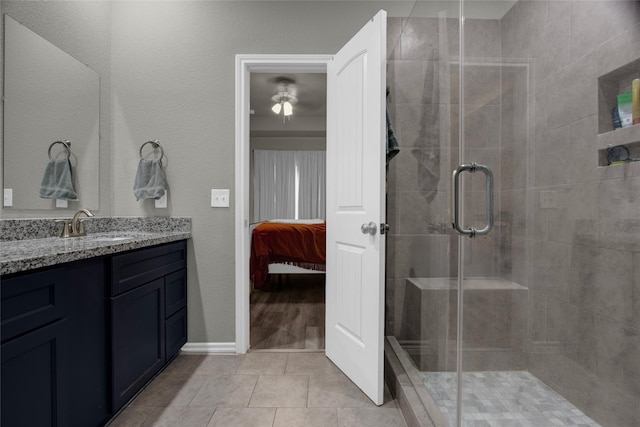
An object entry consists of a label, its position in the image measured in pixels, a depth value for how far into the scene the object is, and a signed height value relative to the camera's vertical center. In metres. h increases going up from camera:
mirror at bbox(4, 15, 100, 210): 1.58 +0.54
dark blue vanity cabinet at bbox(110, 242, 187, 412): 1.43 -0.54
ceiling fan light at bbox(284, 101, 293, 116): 4.57 +1.53
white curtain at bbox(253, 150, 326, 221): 6.54 +0.58
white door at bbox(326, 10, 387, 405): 1.60 +0.04
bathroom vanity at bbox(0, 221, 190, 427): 0.96 -0.45
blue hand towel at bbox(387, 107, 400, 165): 1.79 +0.40
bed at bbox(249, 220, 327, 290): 3.55 -0.38
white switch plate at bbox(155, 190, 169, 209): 2.18 +0.07
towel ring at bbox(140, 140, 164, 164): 2.17 +0.46
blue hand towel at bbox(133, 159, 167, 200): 2.10 +0.21
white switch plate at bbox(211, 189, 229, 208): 2.19 +0.10
